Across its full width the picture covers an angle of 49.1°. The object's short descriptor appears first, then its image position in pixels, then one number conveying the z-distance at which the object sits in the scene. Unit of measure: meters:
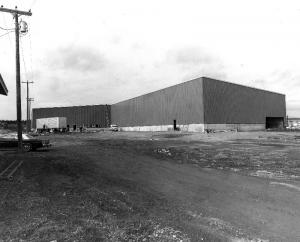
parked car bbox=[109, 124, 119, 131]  88.10
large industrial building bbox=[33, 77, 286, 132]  56.94
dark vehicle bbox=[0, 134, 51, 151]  24.19
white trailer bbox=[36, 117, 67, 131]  81.06
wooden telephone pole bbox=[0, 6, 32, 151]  23.36
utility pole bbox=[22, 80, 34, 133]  67.88
